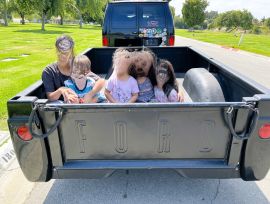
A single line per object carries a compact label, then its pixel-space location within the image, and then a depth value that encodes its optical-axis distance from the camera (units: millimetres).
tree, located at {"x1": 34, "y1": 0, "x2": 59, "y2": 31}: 24785
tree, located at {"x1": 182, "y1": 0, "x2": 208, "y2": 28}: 39342
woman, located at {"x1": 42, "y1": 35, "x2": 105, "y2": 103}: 2200
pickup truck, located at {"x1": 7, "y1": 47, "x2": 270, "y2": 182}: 1612
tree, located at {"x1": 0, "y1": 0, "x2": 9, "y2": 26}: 32770
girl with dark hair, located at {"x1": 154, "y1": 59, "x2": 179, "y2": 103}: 2459
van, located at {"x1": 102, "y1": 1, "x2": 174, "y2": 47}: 5087
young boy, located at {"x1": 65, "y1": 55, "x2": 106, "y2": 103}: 2269
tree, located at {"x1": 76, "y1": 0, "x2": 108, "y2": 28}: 43227
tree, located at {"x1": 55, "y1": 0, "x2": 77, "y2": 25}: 26096
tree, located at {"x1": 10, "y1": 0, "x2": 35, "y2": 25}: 24308
